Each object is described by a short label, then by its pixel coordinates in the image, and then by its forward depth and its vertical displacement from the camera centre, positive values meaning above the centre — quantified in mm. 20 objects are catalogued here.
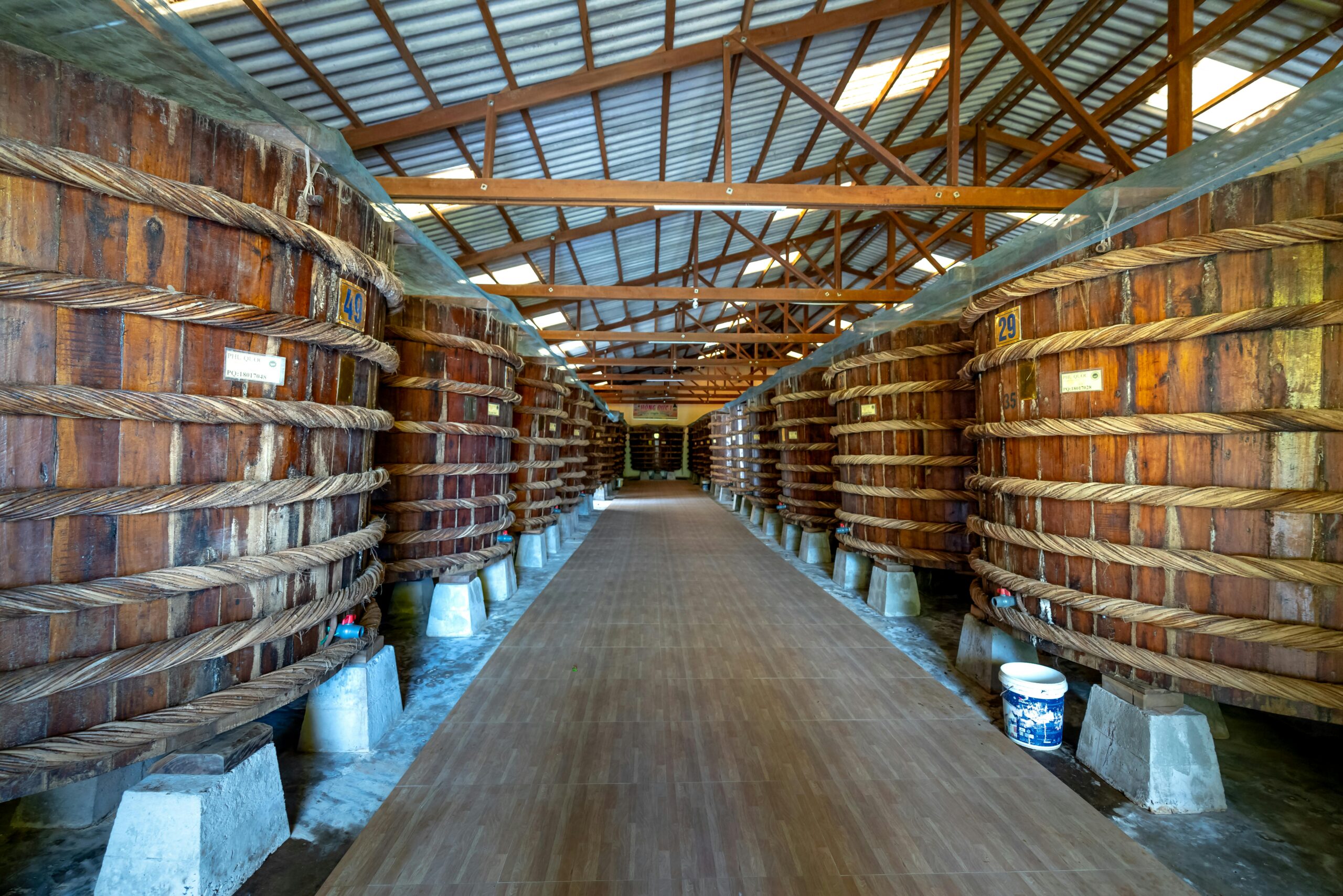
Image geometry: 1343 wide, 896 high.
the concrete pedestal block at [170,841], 1983 -1327
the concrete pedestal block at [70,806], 2449 -1497
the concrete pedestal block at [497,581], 5996 -1278
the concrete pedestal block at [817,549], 8219 -1242
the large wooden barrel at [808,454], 8008 +112
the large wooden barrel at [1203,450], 2422 +76
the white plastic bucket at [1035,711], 3111 -1333
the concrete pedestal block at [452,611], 4984 -1310
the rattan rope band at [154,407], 1793 +168
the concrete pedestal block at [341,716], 3041 -1353
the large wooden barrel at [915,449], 5250 +134
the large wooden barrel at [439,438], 4535 +160
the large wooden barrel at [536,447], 7336 +148
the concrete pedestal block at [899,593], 5629 -1256
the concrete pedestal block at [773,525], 10961 -1242
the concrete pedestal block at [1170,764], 2623 -1361
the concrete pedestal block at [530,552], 7863 -1265
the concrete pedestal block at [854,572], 6664 -1268
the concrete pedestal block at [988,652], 3867 -1274
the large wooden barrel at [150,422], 1815 +119
